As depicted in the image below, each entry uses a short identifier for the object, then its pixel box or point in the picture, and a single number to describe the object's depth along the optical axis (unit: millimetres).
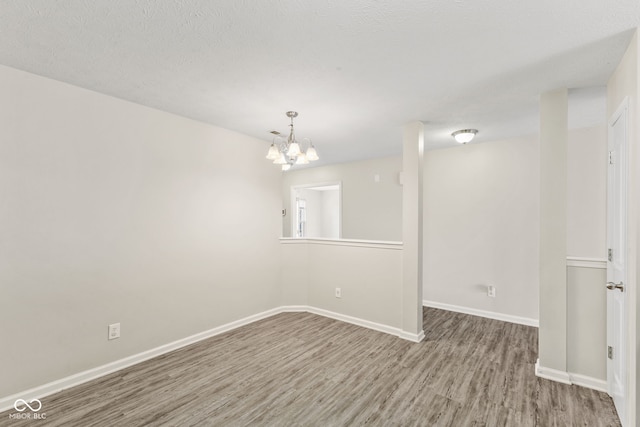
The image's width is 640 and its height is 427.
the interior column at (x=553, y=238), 2490
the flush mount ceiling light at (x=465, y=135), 3596
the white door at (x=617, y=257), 1950
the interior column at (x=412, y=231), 3334
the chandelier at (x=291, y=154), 2723
